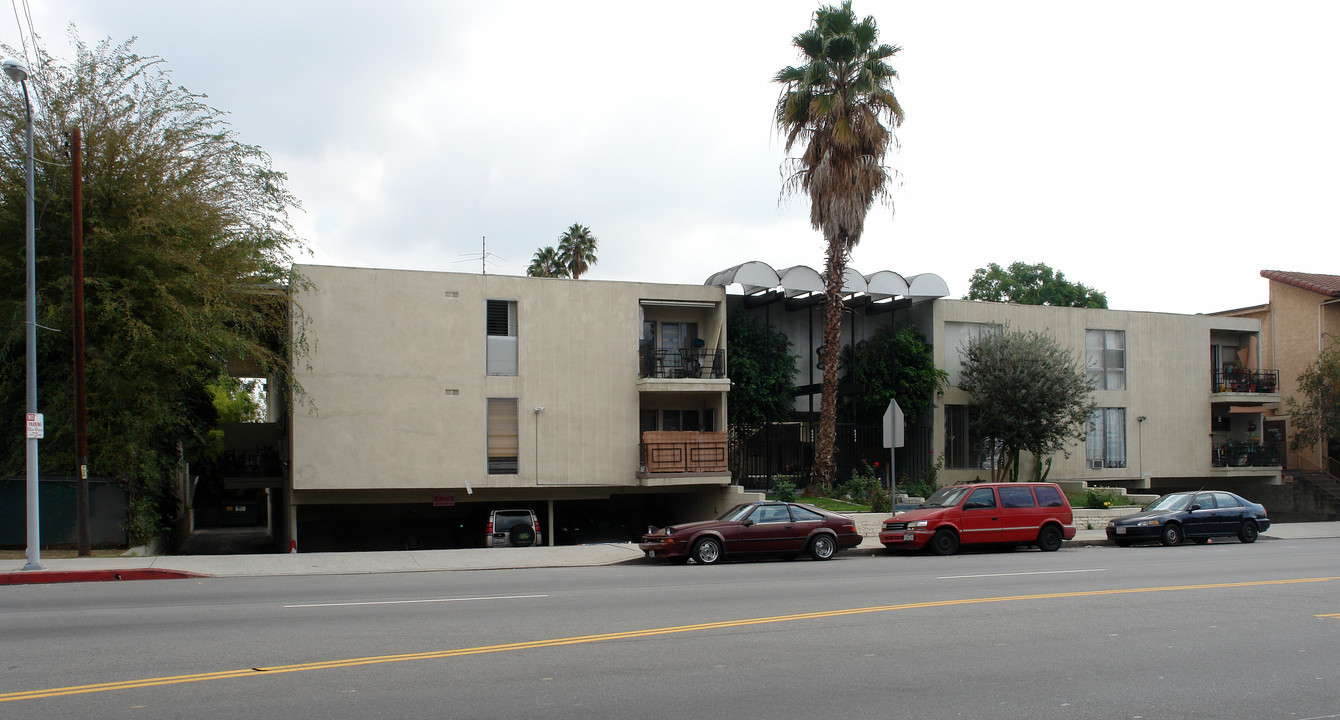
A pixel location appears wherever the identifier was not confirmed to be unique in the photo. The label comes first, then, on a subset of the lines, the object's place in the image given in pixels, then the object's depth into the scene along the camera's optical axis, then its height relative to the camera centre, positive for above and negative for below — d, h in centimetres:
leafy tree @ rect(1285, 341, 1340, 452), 3388 -49
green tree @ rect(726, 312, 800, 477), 2856 +58
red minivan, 2005 -261
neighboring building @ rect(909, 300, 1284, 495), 3131 -16
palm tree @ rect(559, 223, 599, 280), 5650 +877
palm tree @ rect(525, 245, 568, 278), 5728 +807
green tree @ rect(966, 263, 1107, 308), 5878 +655
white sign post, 2153 -62
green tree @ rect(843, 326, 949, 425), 2987 +61
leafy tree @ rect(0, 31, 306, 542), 1972 +270
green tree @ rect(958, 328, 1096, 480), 2878 +12
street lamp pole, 1623 +9
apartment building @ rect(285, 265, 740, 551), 2456 +24
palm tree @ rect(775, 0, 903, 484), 2636 +743
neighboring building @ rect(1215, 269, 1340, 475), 3644 +244
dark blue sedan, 2234 -299
